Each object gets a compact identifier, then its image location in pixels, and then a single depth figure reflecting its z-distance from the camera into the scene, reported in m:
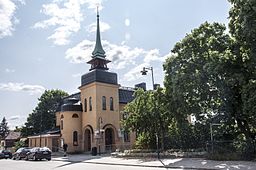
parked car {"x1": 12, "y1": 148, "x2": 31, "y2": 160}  36.71
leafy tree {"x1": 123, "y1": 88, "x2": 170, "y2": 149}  29.12
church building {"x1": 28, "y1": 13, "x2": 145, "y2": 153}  43.06
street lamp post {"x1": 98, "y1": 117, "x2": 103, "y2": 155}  39.30
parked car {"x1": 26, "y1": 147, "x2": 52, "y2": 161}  32.88
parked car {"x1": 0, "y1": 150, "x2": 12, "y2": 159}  43.56
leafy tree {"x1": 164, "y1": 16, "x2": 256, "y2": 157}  20.44
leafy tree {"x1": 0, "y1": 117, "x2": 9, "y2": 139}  128.62
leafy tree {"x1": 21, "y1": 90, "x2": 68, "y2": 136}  63.84
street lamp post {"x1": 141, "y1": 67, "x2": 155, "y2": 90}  27.30
